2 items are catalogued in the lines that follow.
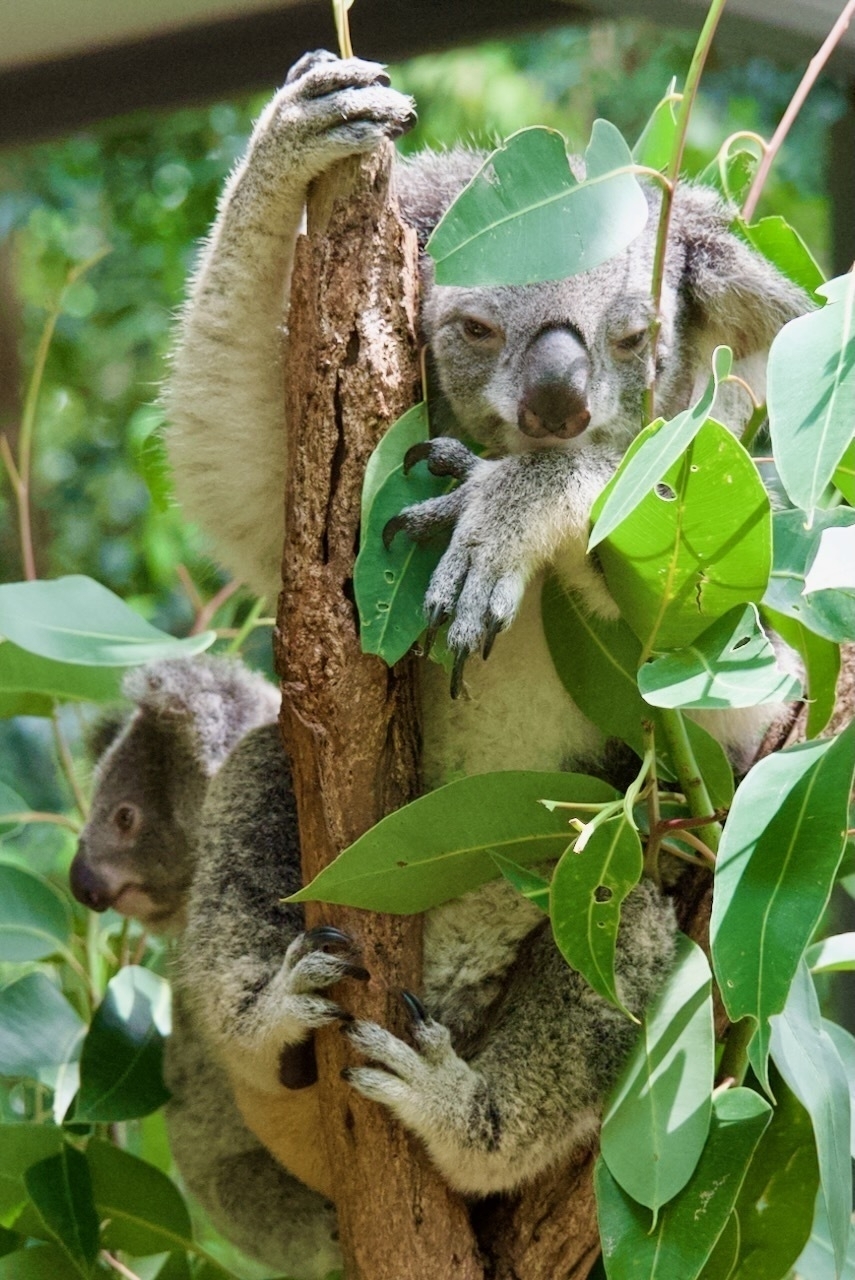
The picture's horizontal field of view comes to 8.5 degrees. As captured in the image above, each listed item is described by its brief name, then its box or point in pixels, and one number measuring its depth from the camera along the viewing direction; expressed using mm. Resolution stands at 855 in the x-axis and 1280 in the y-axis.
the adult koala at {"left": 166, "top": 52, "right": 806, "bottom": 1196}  2468
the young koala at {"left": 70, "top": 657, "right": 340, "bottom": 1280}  2717
